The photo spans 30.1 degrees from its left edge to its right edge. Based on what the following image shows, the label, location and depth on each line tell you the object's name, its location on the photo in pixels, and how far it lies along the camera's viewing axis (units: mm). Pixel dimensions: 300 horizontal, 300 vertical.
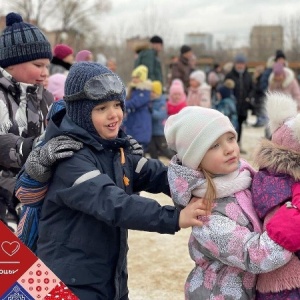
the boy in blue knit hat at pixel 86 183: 1932
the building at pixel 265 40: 41497
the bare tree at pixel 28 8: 25734
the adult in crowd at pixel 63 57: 6602
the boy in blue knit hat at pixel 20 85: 2789
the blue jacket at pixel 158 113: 7793
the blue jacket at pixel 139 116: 7242
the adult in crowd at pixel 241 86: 10195
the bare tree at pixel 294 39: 36281
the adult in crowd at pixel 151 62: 9242
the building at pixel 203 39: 48781
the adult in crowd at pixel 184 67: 10430
